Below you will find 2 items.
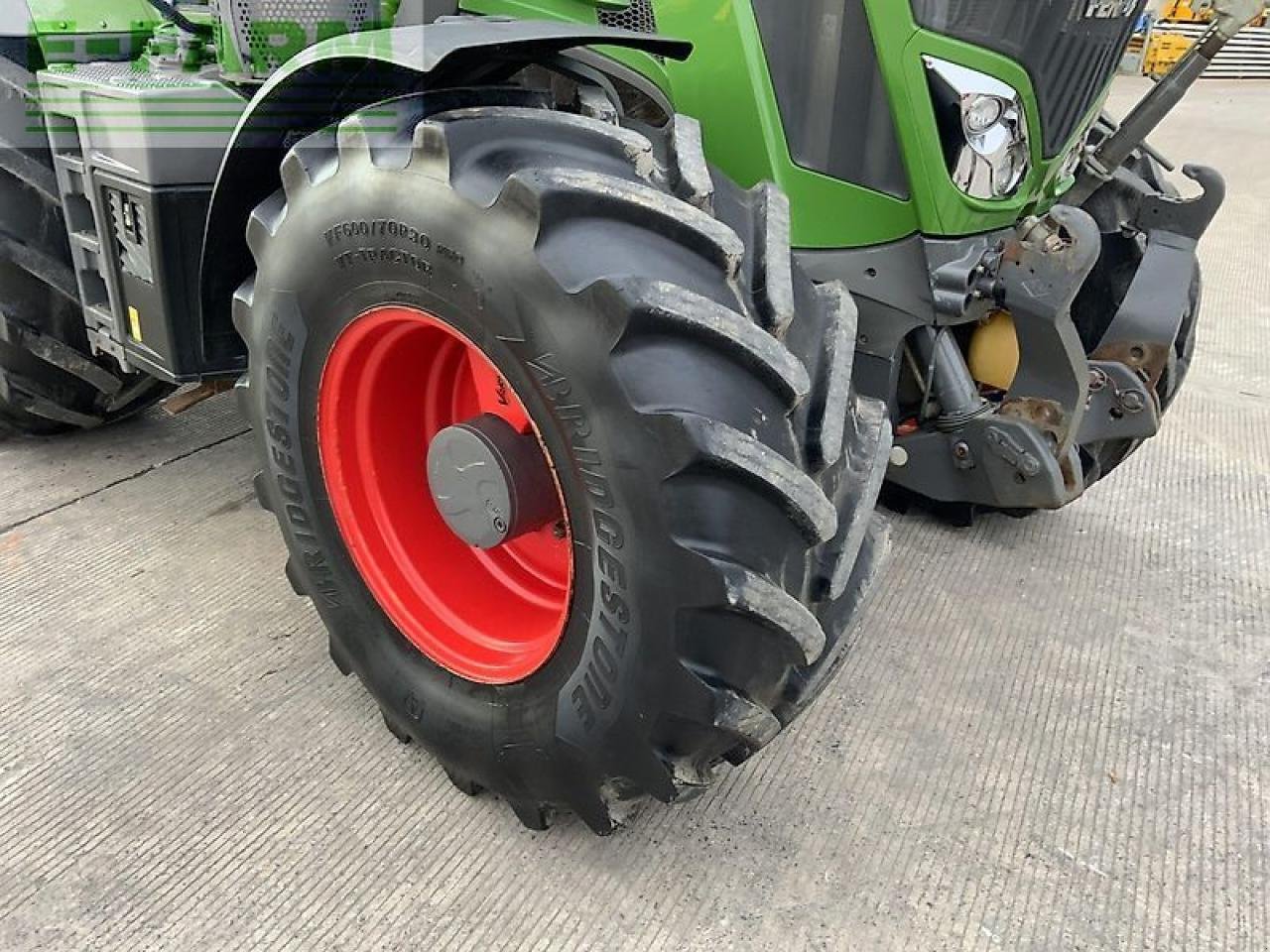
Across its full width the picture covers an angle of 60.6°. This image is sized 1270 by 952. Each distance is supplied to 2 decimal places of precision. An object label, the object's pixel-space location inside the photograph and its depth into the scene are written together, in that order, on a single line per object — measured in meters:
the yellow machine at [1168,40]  14.92
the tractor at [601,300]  1.40
